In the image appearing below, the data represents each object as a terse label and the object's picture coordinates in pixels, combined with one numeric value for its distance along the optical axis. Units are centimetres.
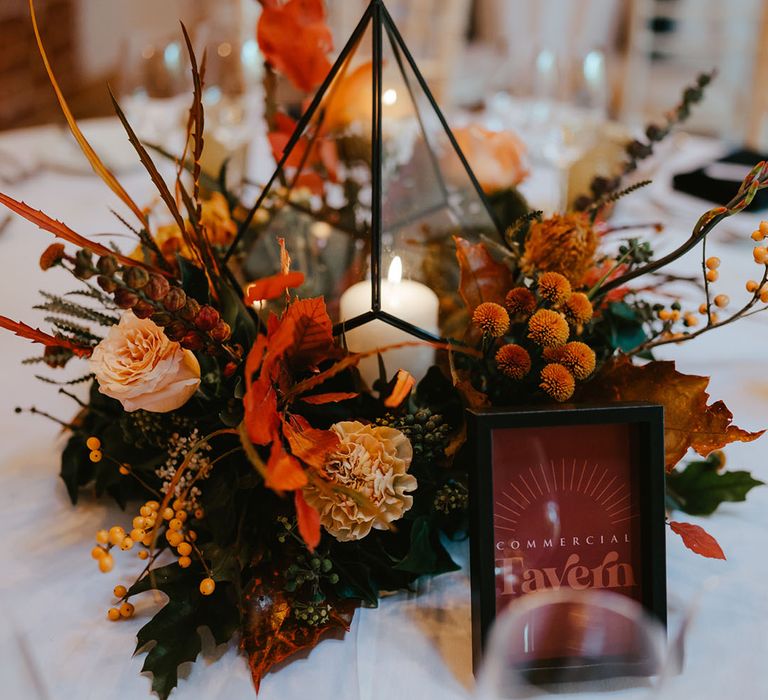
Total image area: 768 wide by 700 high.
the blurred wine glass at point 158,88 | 138
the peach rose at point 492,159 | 93
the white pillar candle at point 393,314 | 64
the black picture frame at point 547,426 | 50
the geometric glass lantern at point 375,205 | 64
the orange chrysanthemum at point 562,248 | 63
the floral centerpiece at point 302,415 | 52
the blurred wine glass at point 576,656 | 47
